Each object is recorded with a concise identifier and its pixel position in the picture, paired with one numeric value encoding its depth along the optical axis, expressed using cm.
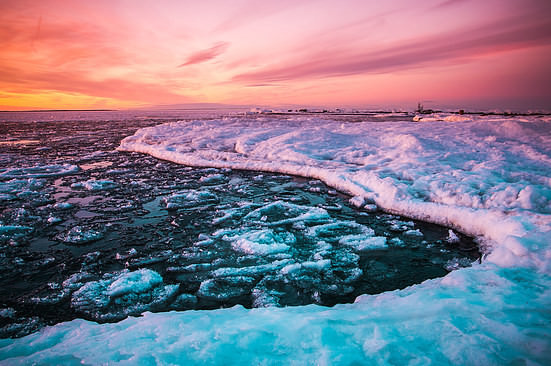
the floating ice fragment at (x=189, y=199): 595
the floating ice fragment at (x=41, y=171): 862
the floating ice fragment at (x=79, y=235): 432
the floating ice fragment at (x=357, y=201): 587
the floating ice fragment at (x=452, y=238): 428
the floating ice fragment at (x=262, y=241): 400
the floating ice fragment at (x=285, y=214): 513
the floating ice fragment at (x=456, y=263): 354
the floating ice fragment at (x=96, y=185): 720
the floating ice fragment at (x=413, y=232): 453
